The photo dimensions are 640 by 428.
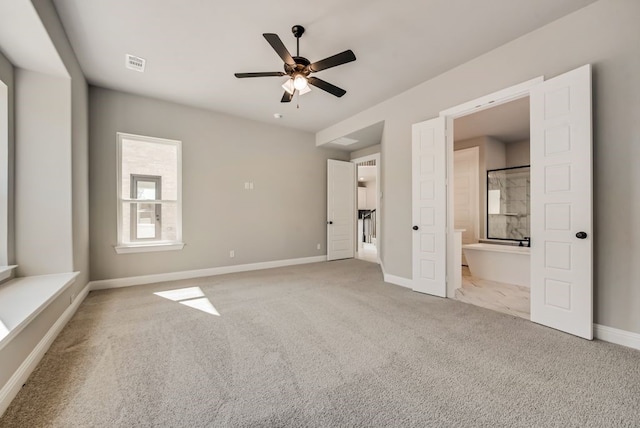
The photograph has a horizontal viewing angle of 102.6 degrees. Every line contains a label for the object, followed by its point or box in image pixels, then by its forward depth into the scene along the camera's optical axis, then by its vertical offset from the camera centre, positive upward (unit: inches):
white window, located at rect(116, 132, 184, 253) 154.6 +12.0
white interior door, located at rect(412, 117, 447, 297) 132.6 +2.7
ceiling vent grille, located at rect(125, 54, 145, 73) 117.4 +71.2
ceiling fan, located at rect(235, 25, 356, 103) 86.9 +54.0
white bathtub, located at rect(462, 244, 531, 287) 152.6 -32.1
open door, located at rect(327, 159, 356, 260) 238.8 +3.3
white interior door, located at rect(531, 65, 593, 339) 87.9 +3.0
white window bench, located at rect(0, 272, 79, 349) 60.2 -25.4
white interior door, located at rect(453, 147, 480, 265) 213.3 +16.8
